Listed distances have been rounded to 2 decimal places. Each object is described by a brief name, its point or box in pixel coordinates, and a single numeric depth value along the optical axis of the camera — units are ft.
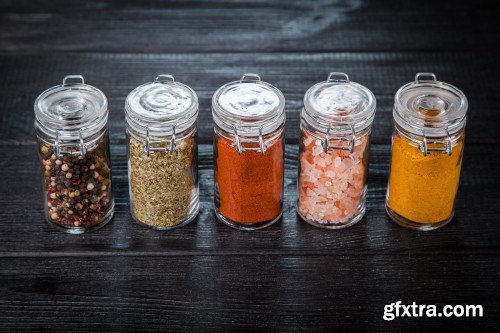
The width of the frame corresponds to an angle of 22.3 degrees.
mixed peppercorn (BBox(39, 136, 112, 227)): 2.56
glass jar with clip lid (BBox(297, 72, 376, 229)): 2.53
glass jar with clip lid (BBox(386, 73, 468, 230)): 2.52
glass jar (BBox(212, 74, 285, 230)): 2.52
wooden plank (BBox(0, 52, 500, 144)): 3.03
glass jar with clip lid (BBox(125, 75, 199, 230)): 2.52
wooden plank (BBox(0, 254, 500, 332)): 2.47
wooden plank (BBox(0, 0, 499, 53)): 3.24
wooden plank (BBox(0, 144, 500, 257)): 2.63
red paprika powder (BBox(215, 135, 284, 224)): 2.55
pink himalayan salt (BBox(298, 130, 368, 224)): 2.55
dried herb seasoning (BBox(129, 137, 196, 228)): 2.55
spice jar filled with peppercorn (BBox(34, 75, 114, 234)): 2.53
